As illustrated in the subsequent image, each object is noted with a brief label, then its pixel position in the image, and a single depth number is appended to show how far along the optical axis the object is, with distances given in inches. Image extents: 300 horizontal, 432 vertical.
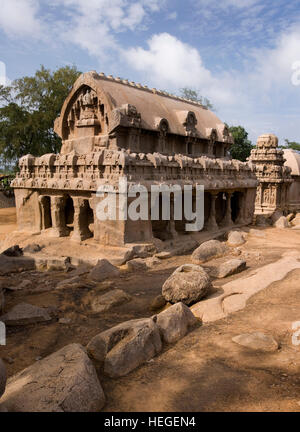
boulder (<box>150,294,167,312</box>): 290.5
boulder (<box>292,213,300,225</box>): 863.7
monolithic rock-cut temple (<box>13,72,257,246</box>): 461.4
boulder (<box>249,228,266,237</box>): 633.6
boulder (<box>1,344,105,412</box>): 138.9
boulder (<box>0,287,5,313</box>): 296.5
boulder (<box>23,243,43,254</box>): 483.0
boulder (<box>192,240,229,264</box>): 435.8
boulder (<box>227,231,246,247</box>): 561.5
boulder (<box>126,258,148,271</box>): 420.4
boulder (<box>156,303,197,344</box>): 211.2
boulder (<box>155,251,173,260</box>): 456.9
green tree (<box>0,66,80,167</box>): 917.8
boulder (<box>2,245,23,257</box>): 470.6
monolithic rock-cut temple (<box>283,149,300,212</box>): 1026.1
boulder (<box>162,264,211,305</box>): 274.8
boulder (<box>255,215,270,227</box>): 756.0
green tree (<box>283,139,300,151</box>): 1975.4
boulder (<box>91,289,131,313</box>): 300.2
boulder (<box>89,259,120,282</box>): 390.3
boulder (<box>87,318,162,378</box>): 179.6
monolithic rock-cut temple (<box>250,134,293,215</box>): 888.9
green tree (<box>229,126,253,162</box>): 1412.4
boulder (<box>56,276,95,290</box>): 362.6
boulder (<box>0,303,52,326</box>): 274.2
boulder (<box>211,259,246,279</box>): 359.3
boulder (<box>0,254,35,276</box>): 450.3
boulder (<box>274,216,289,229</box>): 755.7
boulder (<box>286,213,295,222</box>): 905.0
